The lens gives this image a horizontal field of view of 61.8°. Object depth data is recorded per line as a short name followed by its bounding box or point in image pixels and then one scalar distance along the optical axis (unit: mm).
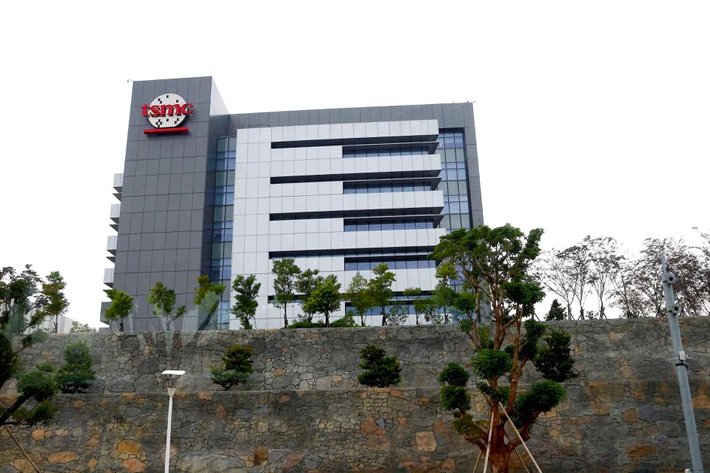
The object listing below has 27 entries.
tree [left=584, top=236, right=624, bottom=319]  33000
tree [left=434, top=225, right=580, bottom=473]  14289
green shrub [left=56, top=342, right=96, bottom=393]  19500
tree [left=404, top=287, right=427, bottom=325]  33781
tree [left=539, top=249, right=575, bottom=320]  33375
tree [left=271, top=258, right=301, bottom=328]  37500
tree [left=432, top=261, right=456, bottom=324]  28553
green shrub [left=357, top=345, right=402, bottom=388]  19312
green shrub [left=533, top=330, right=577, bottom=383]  19203
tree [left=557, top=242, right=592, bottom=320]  33188
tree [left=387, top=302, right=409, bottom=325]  37406
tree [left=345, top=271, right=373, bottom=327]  33938
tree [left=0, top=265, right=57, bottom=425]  14836
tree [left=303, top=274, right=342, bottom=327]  32625
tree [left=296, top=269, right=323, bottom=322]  36753
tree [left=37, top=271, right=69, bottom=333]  19703
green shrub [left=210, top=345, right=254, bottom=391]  19891
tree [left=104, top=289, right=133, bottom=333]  29594
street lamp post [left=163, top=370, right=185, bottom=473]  16203
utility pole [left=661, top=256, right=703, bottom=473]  12070
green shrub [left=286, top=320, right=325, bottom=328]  30078
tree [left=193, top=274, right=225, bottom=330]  35031
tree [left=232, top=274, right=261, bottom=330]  33688
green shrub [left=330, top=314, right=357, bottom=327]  31288
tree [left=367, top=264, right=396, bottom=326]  33844
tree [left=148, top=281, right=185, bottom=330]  32688
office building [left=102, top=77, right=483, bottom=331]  51656
